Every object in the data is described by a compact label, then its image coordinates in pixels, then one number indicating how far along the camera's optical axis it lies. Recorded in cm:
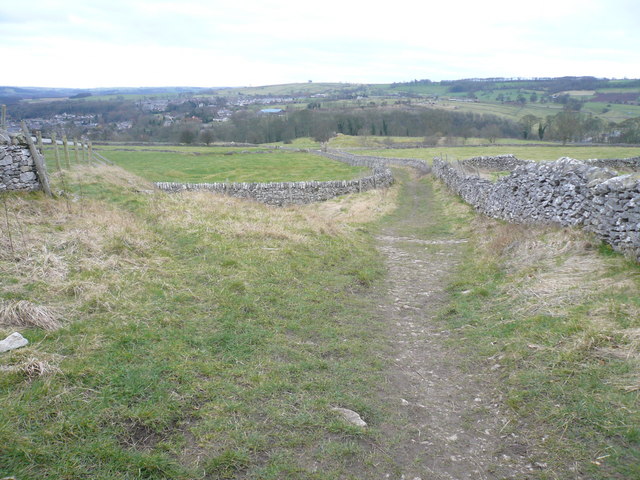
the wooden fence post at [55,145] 1930
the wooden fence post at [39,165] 1392
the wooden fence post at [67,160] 2117
